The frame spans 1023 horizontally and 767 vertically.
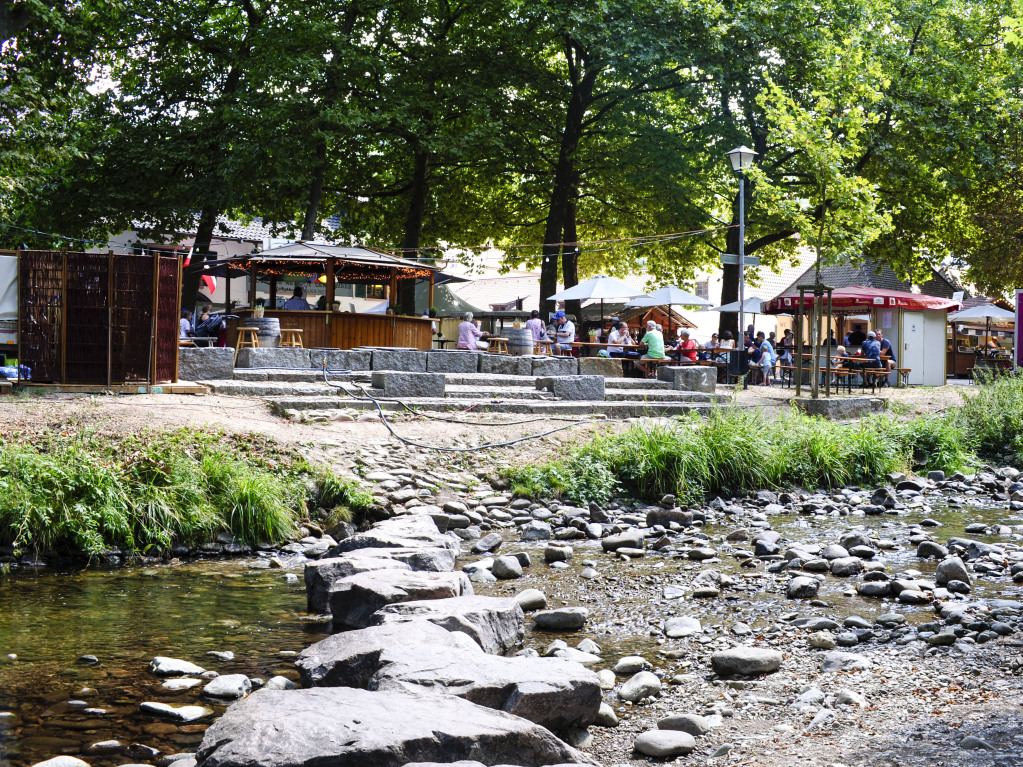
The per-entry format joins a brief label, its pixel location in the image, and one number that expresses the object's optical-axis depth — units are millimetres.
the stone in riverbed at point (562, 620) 5867
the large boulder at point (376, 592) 5742
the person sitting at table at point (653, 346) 18469
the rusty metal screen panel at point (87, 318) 11102
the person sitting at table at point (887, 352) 20939
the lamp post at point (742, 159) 17234
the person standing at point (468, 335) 18028
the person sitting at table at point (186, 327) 16969
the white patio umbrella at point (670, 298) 25250
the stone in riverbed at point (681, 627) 5691
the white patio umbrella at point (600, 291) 23062
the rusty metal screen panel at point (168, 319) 11516
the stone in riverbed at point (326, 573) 6309
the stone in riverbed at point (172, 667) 4898
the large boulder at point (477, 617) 5102
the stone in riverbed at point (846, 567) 7188
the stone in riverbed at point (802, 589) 6547
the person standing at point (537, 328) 19547
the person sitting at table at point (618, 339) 19641
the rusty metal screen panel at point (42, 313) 10945
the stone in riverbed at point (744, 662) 4949
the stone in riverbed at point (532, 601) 6348
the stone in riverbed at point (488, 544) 8430
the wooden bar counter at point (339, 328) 19359
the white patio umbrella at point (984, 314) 32375
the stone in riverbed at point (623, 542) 8328
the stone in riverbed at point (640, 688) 4625
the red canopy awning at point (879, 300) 23562
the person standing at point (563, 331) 20288
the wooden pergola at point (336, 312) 19344
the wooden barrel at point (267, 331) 16547
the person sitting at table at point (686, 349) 19641
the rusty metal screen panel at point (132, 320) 11258
